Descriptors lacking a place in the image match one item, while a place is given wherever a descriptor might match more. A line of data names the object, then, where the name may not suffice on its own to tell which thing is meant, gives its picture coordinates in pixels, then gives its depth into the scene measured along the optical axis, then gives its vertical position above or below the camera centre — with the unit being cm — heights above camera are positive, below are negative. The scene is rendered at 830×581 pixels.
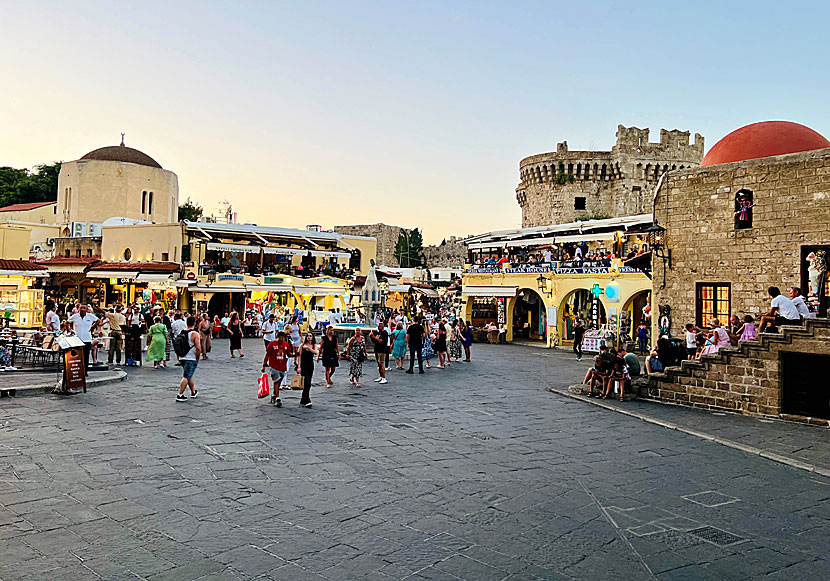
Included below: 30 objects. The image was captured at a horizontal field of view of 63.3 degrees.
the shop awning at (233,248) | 3484 +304
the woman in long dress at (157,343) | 1694 -97
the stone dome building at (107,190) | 5019 +868
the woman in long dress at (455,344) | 2108 -114
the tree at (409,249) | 6775 +587
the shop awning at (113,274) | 3408 +156
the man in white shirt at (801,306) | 1262 +10
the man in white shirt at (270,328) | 2147 -71
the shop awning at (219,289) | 3306 +82
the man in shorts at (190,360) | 1203 -99
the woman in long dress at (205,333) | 1850 -77
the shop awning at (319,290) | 3566 +86
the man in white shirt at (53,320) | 1781 -44
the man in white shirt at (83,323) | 1376 -39
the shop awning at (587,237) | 2783 +304
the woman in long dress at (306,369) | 1181 -110
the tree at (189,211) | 6956 +1014
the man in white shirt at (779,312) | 1251 -3
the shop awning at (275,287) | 3397 +95
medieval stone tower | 4644 +956
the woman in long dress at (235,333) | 2069 -85
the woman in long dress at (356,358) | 1462 -112
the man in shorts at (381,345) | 1522 -87
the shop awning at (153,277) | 3381 +140
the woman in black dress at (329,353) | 1418 -98
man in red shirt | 1180 -93
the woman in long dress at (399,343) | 1802 -96
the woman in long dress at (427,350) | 1948 -124
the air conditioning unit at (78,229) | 4838 +541
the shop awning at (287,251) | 3650 +306
